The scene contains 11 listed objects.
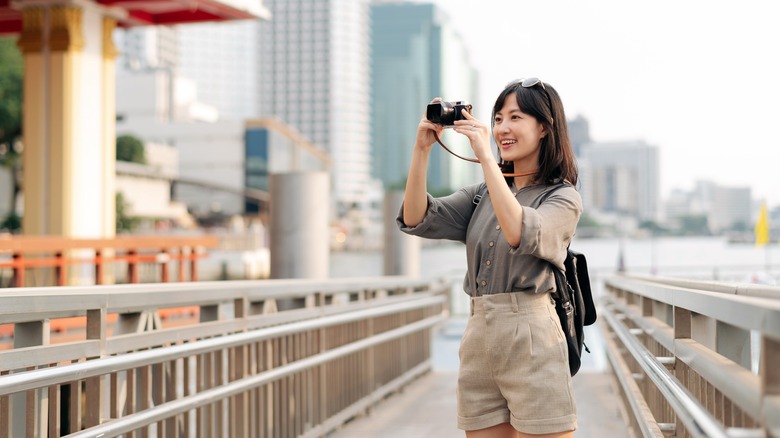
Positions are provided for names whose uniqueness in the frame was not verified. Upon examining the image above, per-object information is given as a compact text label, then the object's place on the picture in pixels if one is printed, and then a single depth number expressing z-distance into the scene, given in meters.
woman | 2.60
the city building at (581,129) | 115.21
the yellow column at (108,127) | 16.11
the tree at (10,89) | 45.47
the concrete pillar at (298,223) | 8.39
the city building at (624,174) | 103.19
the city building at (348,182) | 195.25
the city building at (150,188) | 76.00
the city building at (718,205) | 129.50
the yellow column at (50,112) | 15.34
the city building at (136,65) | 117.25
